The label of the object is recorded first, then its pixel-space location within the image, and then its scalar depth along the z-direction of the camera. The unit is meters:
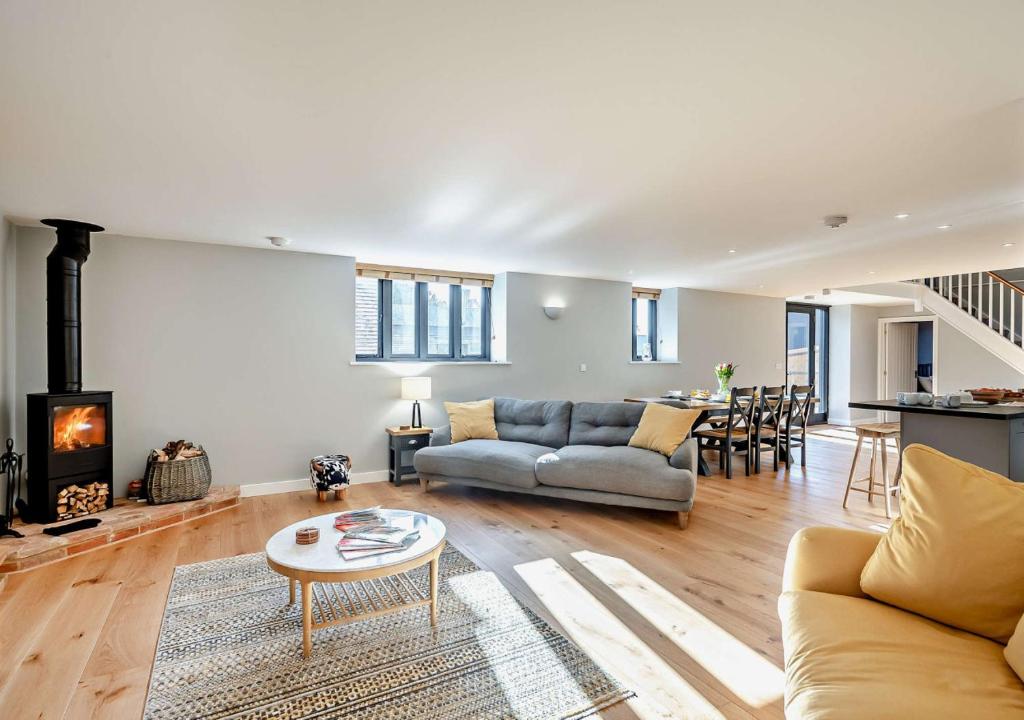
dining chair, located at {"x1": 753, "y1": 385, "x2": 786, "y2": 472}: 5.80
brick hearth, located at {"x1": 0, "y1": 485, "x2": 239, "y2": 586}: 3.17
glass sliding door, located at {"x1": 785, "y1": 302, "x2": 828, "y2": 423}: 9.56
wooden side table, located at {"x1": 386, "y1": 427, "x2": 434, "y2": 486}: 5.24
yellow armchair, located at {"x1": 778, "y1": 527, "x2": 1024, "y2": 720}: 1.21
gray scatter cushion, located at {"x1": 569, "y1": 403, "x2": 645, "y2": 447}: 4.79
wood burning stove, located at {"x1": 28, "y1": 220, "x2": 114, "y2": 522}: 3.65
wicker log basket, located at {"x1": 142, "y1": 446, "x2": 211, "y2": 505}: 4.18
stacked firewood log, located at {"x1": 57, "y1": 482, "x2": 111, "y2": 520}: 3.73
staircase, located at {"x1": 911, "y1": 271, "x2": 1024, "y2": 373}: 7.66
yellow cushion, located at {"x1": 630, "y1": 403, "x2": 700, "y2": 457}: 4.27
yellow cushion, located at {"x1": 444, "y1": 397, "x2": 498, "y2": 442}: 5.26
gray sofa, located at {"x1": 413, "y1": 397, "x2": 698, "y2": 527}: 4.00
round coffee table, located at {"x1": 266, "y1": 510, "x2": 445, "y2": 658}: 2.23
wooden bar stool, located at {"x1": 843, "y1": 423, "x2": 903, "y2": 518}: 4.26
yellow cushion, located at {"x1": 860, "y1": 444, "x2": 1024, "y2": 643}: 1.49
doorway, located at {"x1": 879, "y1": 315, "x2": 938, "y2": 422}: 9.93
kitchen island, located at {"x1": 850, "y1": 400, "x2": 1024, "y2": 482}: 3.60
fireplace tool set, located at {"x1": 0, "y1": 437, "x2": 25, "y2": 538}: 3.68
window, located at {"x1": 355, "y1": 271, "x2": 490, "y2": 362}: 5.71
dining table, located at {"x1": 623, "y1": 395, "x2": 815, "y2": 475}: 5.73
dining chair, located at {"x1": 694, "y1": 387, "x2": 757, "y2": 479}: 5.55
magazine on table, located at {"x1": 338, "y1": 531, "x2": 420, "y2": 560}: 2.37
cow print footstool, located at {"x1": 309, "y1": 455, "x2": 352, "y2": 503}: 4.68
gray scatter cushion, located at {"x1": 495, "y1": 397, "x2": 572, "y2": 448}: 5.11
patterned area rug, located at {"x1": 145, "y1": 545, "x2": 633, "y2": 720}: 1.92
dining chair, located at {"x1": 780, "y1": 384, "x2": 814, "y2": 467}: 6.06
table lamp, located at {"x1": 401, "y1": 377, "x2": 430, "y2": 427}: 5.23
